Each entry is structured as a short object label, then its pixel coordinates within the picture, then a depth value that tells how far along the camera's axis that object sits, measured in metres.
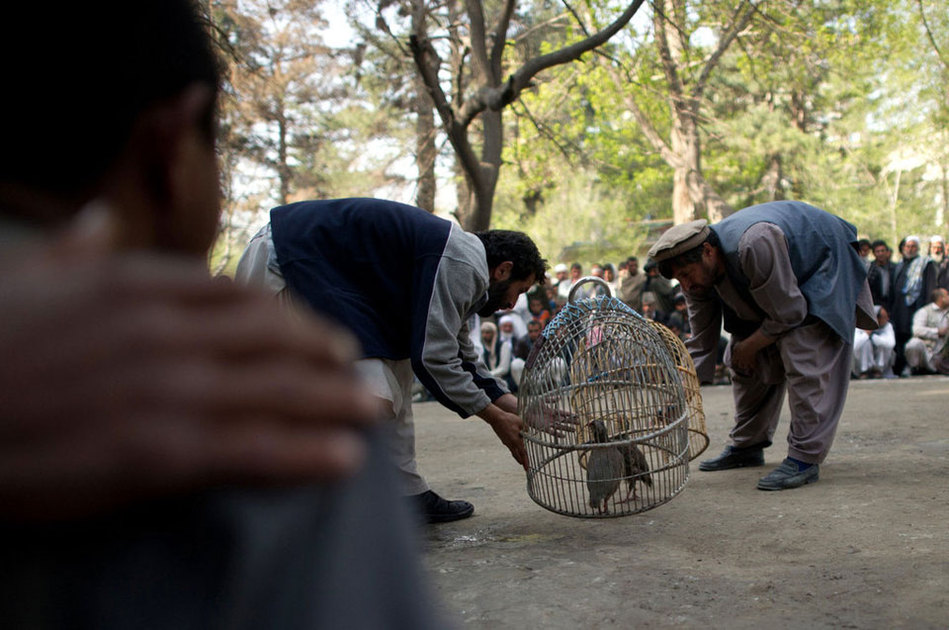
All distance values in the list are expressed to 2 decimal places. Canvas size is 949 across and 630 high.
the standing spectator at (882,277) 10.82
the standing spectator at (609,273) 12.50
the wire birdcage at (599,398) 3.72
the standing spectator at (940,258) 10.77
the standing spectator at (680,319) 10.63
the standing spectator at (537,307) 11.46
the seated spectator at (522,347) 10.59
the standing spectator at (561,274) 14.12
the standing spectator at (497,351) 10.70
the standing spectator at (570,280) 13.39
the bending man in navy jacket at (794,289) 4.26
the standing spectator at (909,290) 10.62
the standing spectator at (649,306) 10.91
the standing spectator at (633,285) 11.30
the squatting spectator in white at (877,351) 10.41
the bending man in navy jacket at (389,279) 3.47
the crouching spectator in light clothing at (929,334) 10.21
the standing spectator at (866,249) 9.96
